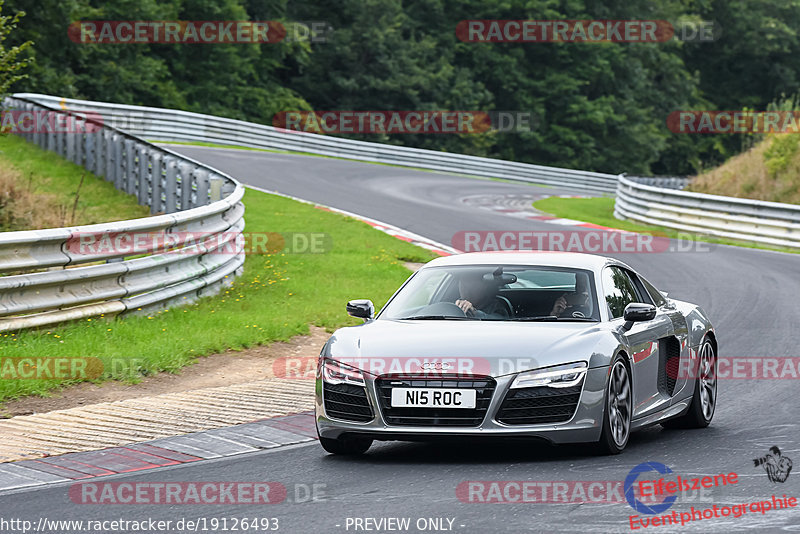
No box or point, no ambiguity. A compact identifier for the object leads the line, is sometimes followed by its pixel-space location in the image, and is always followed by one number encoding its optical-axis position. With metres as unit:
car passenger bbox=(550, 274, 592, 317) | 16.94
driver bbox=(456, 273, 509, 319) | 17.09
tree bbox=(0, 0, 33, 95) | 34.44
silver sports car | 14.86
